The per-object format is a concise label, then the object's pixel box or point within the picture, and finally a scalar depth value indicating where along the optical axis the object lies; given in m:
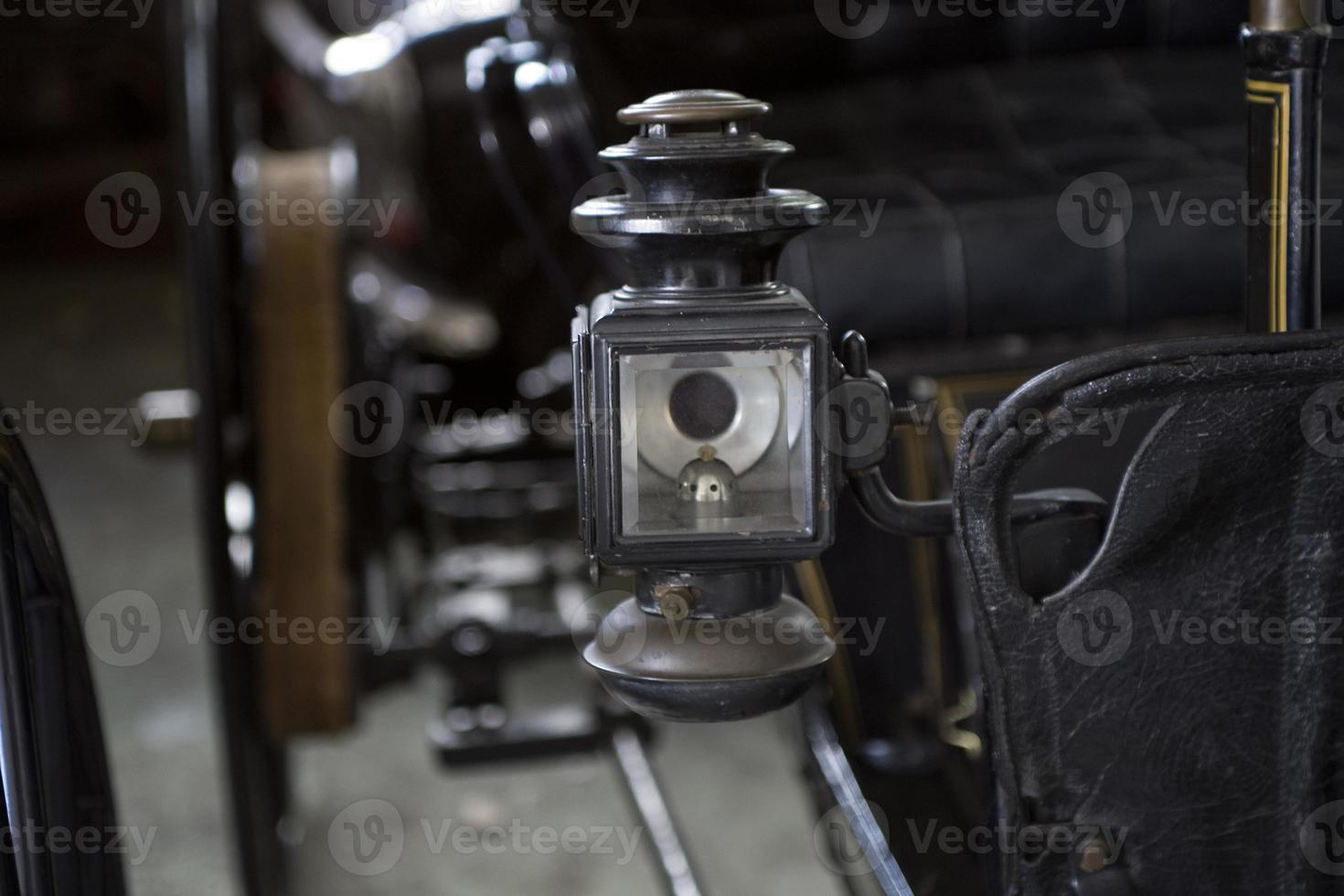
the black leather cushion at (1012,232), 1.76
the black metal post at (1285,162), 1.25
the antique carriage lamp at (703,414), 1.22
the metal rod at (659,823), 1.76
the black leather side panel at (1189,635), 1.21
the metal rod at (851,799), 1.51
